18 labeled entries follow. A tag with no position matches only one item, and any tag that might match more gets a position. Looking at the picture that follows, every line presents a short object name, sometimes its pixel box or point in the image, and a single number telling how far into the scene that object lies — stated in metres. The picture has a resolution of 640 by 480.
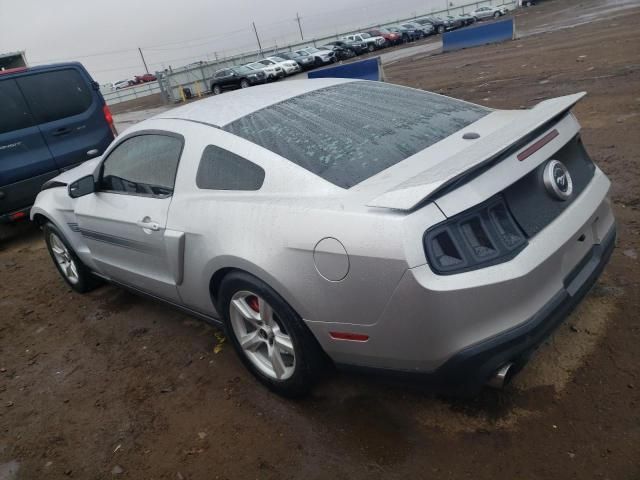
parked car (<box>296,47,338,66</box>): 33.33
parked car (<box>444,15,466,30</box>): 45.12
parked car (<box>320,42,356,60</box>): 35.55
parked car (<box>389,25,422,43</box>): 42.62
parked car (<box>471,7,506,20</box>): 47.12
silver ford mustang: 1.92
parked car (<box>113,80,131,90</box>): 69.81
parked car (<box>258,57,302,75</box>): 29.42
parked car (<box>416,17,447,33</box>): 45.03
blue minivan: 5.96
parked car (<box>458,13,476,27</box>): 45.31
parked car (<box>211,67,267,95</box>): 27.22
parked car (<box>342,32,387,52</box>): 38.56
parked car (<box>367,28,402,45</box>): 40.94
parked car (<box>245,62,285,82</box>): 28.14
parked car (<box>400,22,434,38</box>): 43.84
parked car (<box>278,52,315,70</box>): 32.09
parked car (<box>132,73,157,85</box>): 70.72
